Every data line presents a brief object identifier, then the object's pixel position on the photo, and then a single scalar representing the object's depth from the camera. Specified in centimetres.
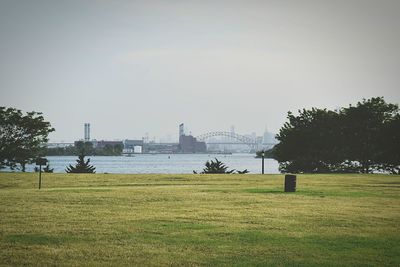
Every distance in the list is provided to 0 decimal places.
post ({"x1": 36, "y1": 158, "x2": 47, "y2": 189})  2788
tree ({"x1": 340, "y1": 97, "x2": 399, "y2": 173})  5834
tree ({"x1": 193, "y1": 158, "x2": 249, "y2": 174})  6015
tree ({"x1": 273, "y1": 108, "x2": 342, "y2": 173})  6006
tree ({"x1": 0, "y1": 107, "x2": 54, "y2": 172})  5778
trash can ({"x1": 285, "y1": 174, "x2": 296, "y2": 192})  2764
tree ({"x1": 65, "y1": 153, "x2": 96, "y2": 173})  5937
